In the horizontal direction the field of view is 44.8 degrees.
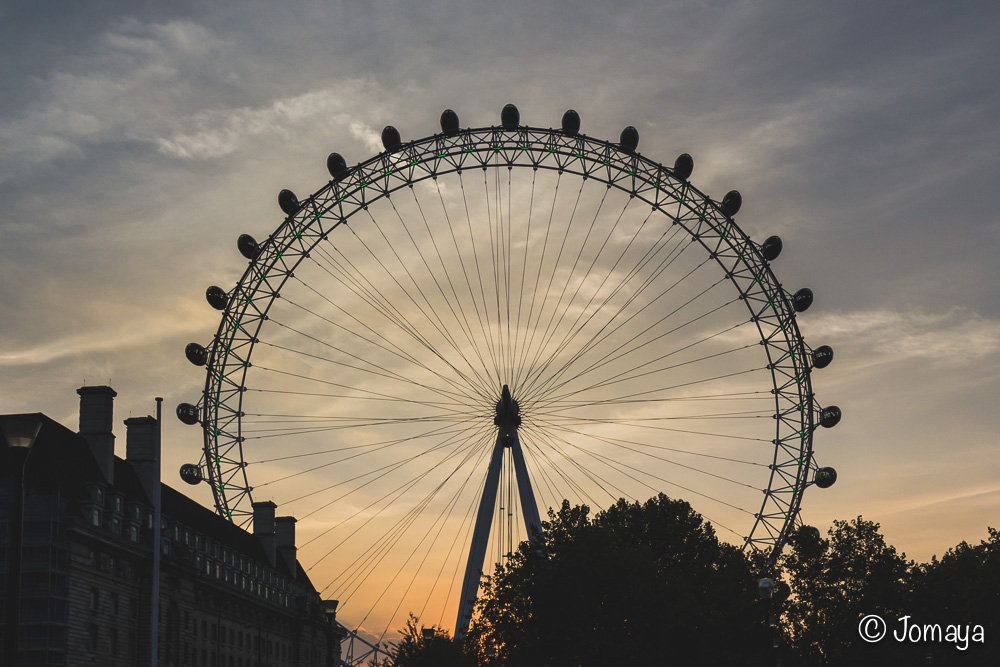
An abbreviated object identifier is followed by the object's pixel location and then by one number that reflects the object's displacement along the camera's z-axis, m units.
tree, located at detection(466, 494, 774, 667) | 67.12
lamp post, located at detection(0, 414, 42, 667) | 21.23
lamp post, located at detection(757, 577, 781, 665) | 37.66
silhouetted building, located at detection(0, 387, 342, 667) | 58.00
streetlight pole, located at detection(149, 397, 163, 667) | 48.97
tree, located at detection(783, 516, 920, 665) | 76.50
